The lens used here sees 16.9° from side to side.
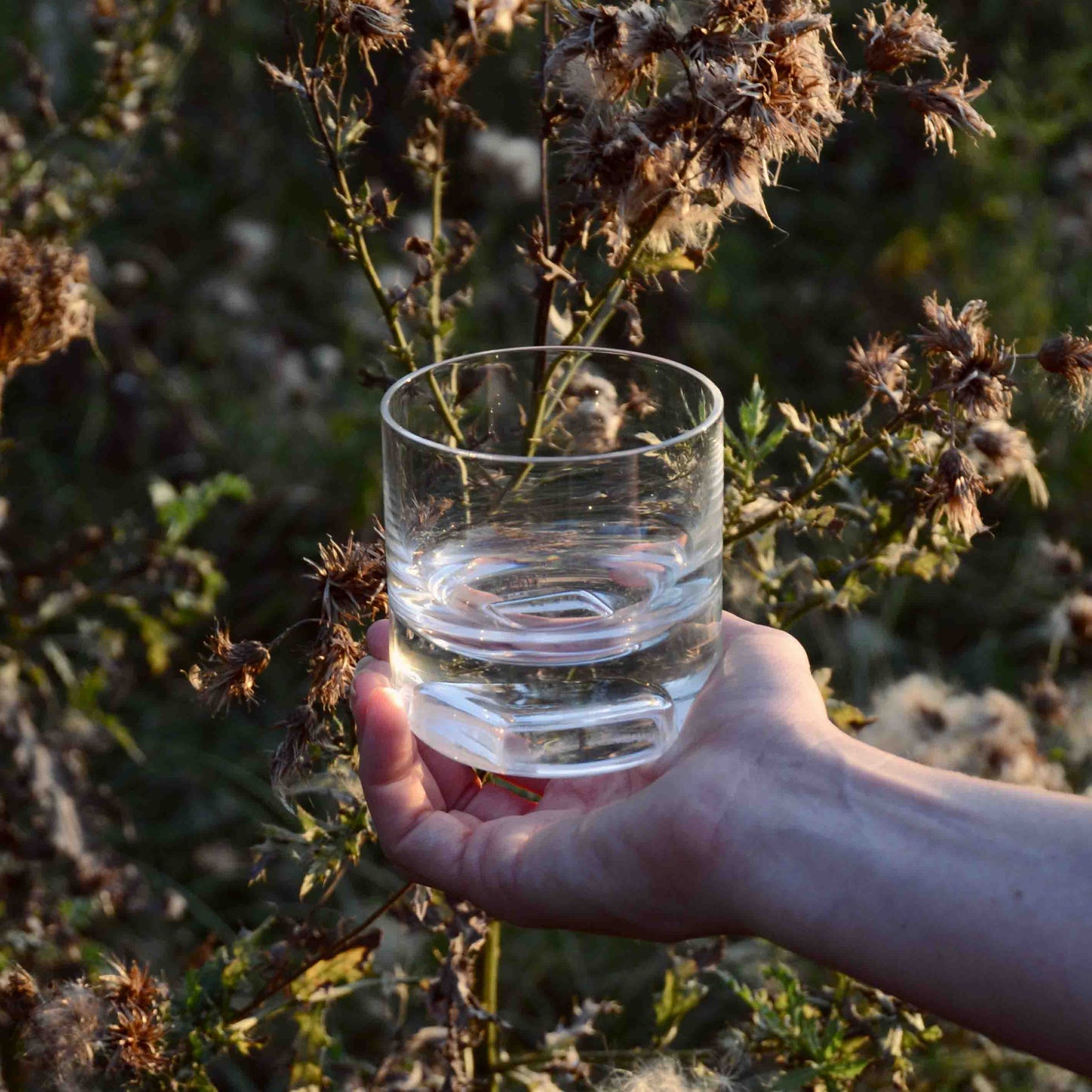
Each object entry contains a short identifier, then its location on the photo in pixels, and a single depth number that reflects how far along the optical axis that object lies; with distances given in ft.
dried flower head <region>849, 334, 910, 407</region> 3.00
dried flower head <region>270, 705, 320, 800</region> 2.91
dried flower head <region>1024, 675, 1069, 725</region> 3.75
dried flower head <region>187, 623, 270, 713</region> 2.91
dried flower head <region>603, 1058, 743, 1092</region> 3.13
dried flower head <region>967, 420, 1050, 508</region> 3.06
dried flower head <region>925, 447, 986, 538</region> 2.92
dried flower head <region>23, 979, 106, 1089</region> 2.98
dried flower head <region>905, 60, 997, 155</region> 2.91
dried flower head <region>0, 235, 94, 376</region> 3.20
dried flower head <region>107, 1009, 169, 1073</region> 2.93
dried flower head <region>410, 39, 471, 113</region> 3.03
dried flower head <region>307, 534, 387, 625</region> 2.94
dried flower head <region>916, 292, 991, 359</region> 2.92
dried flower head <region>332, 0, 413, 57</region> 2.89
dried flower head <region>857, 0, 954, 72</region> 2.91
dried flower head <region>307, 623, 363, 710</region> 2.91
